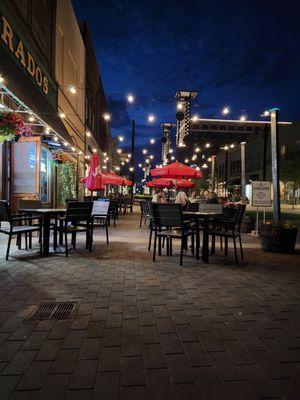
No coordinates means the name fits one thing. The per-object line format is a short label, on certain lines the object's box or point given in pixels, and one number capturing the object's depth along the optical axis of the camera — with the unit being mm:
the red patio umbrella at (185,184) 20802
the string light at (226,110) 15912
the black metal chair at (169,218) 6406
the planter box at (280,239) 7531
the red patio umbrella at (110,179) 17500
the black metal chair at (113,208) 13359
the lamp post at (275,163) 8273
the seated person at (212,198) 9477
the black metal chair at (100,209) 9552
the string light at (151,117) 19050
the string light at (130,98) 15270
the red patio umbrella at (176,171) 12852
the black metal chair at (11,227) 6227
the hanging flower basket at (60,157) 13602
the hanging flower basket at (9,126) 6898
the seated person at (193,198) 16797
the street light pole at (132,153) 26188
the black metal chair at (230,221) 6703
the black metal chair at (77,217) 6898
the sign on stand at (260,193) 10711
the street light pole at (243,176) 14273
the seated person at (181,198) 13733
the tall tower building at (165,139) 35462
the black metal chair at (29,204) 7543
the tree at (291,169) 38062
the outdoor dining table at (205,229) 6485
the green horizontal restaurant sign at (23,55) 8508
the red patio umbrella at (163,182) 21648
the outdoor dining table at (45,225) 6676
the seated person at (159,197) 13927
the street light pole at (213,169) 18969
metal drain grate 3473
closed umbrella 12059
